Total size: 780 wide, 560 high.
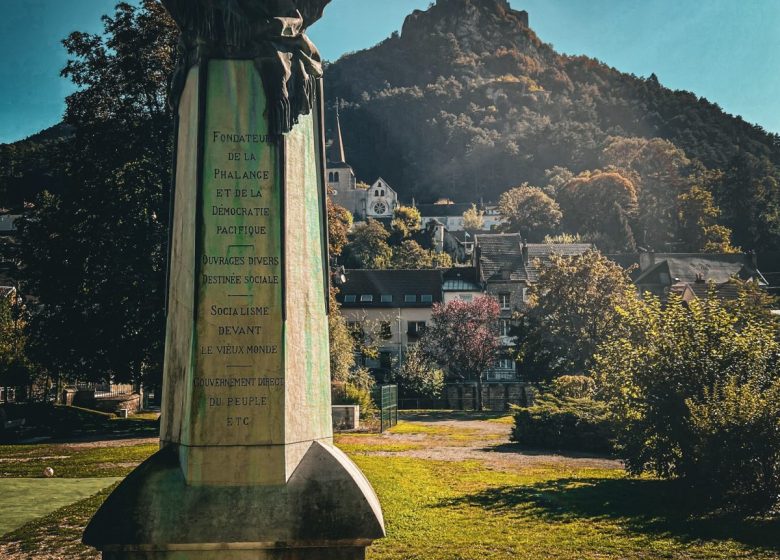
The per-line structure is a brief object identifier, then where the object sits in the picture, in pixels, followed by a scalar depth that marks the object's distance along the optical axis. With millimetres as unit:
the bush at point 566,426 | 23078
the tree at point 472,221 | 151250
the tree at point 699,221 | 102750
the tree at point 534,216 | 118938
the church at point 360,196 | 159000
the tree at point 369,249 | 100688
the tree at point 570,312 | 41469
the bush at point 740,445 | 12680
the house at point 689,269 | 71938
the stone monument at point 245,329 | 5957
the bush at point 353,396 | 31042
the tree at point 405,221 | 130500
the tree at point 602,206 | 114125
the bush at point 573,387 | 28573
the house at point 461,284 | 68250
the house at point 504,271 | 68625
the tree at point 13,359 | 35750
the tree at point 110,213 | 27109
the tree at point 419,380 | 48094
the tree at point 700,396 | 12875
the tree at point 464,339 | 53594
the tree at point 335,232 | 32812
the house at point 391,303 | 64375
